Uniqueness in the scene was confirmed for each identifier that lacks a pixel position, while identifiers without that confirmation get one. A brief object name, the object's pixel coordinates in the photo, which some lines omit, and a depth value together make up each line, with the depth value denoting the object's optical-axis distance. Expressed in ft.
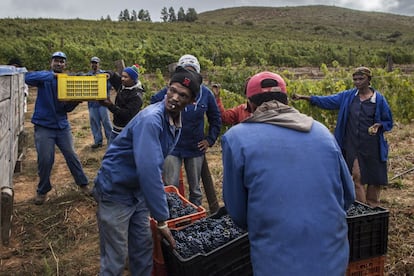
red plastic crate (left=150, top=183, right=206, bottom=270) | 9.29
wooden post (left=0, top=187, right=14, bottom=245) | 12.53
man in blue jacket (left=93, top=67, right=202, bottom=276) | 7.85
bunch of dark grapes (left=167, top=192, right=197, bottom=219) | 10.26
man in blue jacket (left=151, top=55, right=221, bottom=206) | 13.48
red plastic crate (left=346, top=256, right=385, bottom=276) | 9.25
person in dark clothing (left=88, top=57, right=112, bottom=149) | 24.57
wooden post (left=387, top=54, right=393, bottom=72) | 47.71
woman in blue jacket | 14.52
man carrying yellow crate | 15.53
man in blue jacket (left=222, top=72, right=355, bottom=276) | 5.95
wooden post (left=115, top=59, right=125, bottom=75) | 20.15
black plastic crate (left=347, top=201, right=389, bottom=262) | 9.21
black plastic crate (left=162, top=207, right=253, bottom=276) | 7.59
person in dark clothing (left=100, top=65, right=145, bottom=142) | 16.97
